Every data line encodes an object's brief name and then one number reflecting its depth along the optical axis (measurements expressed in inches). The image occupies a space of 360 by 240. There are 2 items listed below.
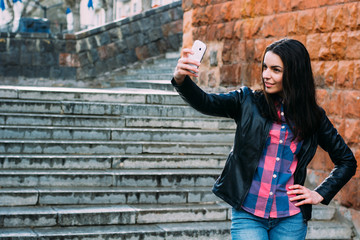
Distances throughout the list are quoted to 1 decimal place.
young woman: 118.3
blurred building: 1671.8
